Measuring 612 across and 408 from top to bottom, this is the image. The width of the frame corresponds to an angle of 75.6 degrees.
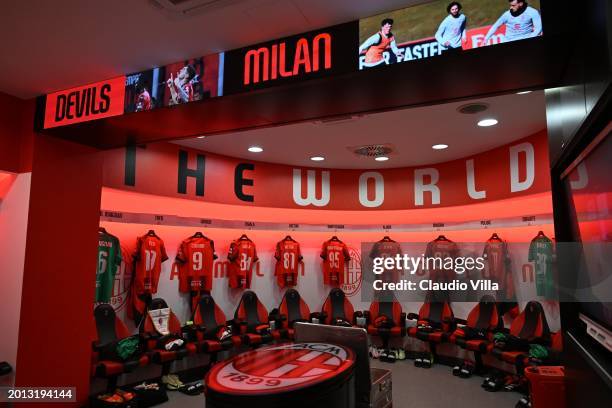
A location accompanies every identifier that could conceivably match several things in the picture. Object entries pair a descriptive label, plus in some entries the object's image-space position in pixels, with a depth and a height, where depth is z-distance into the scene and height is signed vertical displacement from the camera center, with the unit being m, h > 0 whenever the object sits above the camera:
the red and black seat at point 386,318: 5.64 -1.05
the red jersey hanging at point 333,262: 6.28 -0.22
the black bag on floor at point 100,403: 3.41 -1.35
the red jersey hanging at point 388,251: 6.32 -0.05
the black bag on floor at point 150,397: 3.86 -1.48
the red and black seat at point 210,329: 4.73 -1.04
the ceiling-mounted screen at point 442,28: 1.73 +1.04
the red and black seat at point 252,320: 5.12 -1.02
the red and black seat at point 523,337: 4.17 -0.98
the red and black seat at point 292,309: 5.89 -0.93
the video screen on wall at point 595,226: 1.35 +0.09
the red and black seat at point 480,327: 4.74 -1.01
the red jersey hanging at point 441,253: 5.89 -0.07
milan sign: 2.12 +1.07
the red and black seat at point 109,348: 3.75 -1.00
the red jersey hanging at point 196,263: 5.19 -0.21
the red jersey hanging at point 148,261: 4.68 -0.17
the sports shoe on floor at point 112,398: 3.48 -1.37
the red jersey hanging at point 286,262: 6.10 -0.22
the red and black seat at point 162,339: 4.25 -1.03
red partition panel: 3.03 -0.17
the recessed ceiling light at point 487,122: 4.03 +1.31
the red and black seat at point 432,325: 5.27 -1.06
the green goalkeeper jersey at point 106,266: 4.35 -0.21
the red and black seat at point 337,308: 6.09 -0.94
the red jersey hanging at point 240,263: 5.68 -0.23
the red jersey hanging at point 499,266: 5.18 -0.23
